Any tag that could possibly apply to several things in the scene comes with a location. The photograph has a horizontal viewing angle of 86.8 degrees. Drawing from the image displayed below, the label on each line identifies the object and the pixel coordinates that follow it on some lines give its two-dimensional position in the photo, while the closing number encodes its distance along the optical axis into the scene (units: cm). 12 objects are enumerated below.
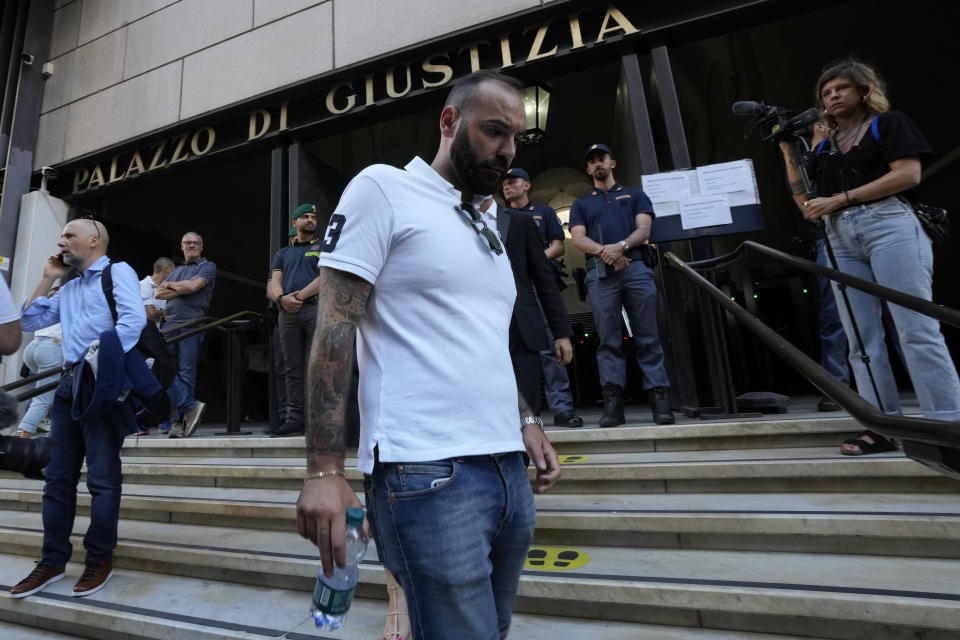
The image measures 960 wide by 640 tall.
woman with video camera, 232
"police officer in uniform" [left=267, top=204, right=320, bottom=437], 430
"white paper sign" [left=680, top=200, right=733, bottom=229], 386
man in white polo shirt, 85
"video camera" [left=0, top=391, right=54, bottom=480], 175
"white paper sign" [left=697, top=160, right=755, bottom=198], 387
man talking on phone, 239
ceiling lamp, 494
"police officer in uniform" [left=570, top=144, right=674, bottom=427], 356
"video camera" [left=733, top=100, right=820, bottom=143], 276
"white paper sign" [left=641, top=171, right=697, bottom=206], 401
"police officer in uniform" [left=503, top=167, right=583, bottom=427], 374
